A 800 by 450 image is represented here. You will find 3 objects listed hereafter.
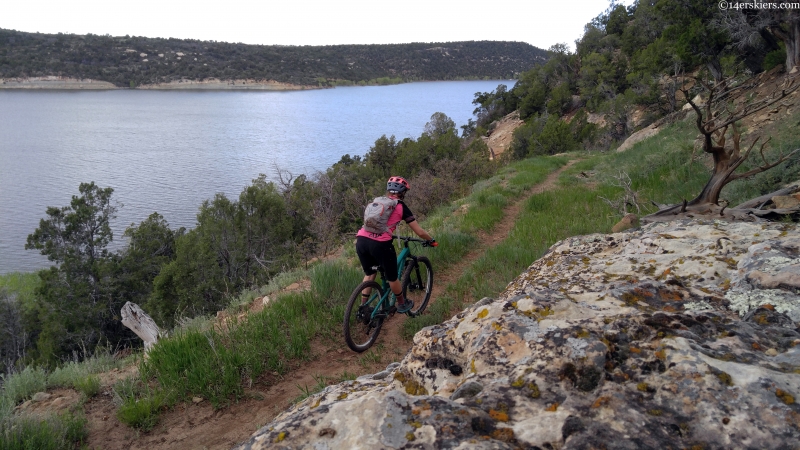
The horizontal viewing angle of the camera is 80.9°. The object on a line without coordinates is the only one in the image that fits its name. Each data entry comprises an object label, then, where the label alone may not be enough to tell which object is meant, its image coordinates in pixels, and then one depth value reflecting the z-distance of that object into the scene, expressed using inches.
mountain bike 195.4
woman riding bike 187.2
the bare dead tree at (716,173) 174.4
